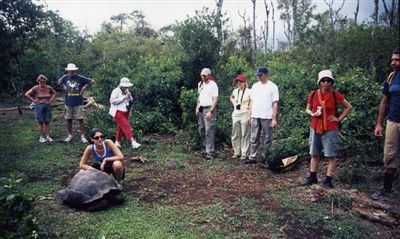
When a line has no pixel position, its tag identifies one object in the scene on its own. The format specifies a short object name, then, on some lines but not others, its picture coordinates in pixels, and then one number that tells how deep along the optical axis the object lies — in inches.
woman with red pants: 327.0
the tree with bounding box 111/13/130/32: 2391.2
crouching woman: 217.3
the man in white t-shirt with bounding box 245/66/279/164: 275.1
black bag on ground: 266.0
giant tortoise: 193.0
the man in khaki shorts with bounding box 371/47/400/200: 195.5
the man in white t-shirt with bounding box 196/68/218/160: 301.1
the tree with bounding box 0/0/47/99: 489.7
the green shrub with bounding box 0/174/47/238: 135.7
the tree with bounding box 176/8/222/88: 458.0
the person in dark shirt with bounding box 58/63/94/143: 355.3
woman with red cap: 299.3
